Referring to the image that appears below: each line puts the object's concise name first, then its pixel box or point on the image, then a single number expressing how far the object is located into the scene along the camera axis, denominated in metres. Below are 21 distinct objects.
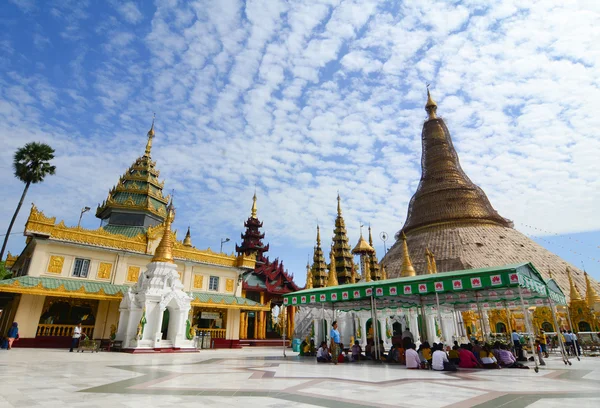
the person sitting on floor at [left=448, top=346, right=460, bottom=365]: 11.98
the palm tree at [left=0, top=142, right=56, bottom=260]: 25.06
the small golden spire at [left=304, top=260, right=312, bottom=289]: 40.81
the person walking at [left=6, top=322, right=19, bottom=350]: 18.06
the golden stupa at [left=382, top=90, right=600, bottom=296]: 48.69
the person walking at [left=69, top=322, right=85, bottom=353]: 18.11
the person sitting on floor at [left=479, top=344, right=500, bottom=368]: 11.43
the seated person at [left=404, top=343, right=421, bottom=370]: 11.79
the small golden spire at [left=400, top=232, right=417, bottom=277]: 31.45
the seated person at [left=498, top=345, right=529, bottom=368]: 11.74
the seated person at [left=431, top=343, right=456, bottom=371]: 10.88
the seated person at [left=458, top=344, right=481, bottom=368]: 11.69
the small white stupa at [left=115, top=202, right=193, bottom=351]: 19.44
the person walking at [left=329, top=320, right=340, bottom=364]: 13.97
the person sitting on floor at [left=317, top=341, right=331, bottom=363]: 14.47
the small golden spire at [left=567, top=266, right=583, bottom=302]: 33.50
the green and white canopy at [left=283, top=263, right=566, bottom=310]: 11.62
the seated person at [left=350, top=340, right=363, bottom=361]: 14.90
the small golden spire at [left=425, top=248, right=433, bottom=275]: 35.16
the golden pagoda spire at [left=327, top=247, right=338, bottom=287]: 39.67
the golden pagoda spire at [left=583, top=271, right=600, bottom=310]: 32.84
